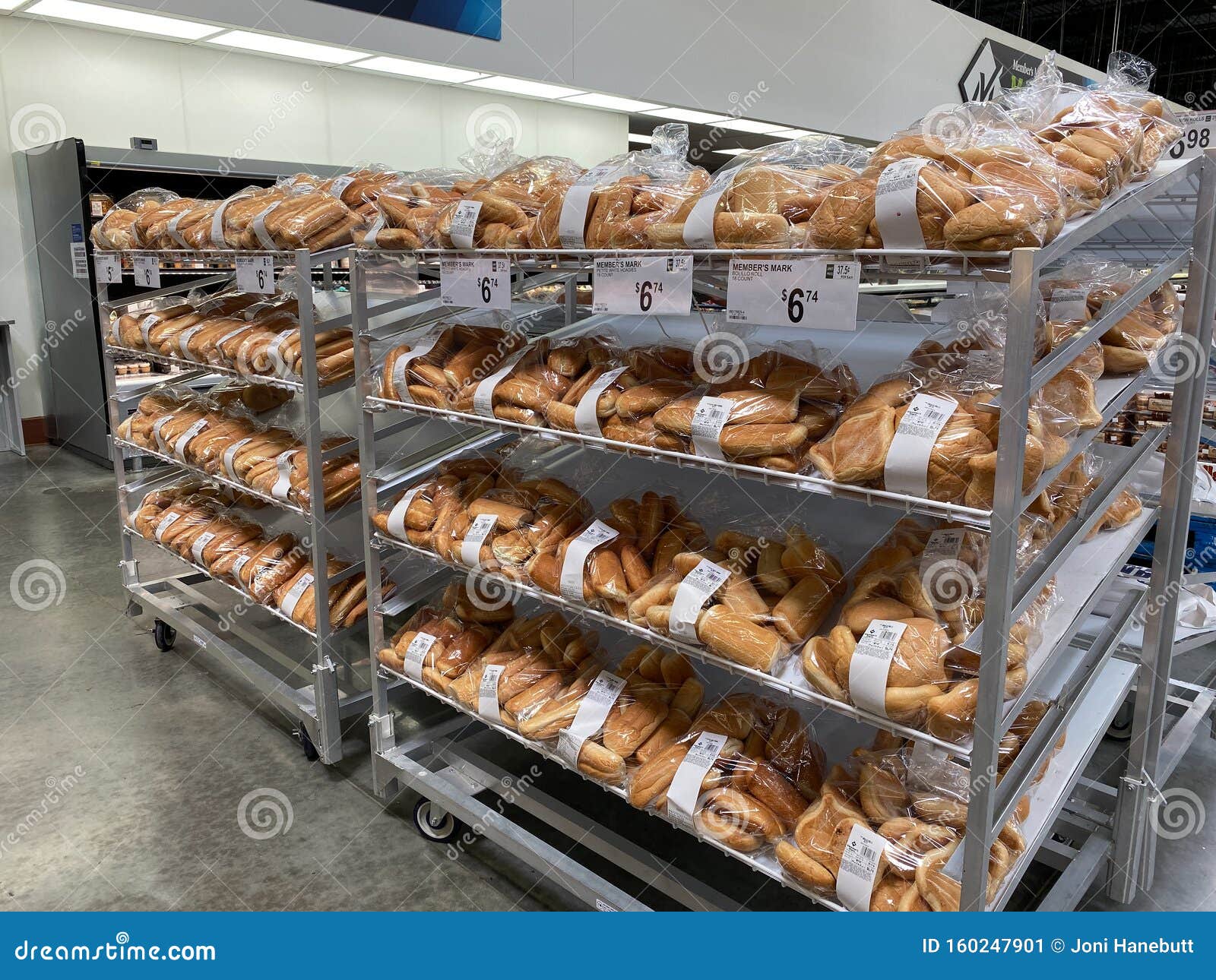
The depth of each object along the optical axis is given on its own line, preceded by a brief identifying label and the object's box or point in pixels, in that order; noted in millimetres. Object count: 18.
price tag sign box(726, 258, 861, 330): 1469
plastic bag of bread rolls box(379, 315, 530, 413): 2102
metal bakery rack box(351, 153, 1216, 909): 1402
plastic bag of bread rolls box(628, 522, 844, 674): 1659
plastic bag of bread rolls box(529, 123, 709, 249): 1798
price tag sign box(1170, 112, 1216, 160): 3037
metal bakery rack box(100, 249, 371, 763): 2682
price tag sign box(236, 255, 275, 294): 2746
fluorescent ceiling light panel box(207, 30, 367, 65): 5520
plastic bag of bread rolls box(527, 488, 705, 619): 1929
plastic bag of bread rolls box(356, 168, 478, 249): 2275
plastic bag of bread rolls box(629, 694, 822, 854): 1720
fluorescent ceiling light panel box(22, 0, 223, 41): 5046
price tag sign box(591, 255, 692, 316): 1705
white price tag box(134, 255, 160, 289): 3375
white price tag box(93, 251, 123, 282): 3590
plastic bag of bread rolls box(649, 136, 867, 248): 1568
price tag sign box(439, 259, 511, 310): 2102
